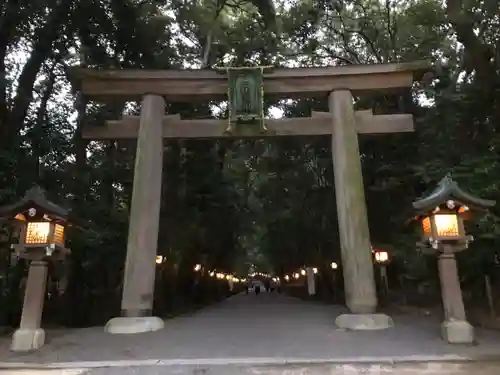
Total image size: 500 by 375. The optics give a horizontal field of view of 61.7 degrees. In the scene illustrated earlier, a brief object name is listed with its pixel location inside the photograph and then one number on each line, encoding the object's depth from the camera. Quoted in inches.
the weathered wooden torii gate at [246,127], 429.7
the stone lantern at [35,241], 323.6
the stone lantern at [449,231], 321.4
